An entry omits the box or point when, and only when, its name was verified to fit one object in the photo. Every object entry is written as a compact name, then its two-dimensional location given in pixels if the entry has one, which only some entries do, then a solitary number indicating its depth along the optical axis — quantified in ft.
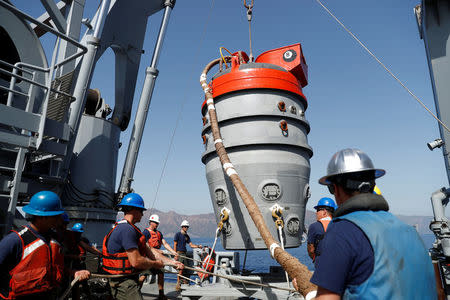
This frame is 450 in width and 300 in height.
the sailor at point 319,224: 12.98
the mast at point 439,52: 25.81
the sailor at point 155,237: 19.26
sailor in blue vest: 3.90
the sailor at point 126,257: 10.39
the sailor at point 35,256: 7.89
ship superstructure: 14.97
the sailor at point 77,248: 16.40
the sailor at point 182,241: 26.04
